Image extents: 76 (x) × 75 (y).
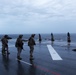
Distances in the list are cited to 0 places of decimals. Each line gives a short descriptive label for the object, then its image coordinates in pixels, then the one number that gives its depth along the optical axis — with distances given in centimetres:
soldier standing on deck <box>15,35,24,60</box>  718
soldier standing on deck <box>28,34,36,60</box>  705
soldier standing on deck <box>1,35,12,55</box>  878
